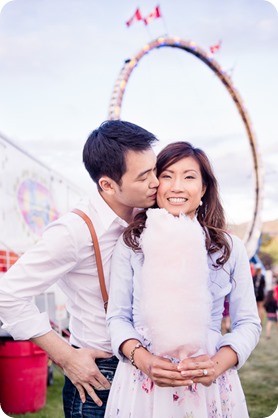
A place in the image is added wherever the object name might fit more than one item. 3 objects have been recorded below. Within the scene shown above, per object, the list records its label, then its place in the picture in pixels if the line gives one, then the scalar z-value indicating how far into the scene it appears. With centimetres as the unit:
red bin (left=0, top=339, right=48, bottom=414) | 409
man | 159
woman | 135
